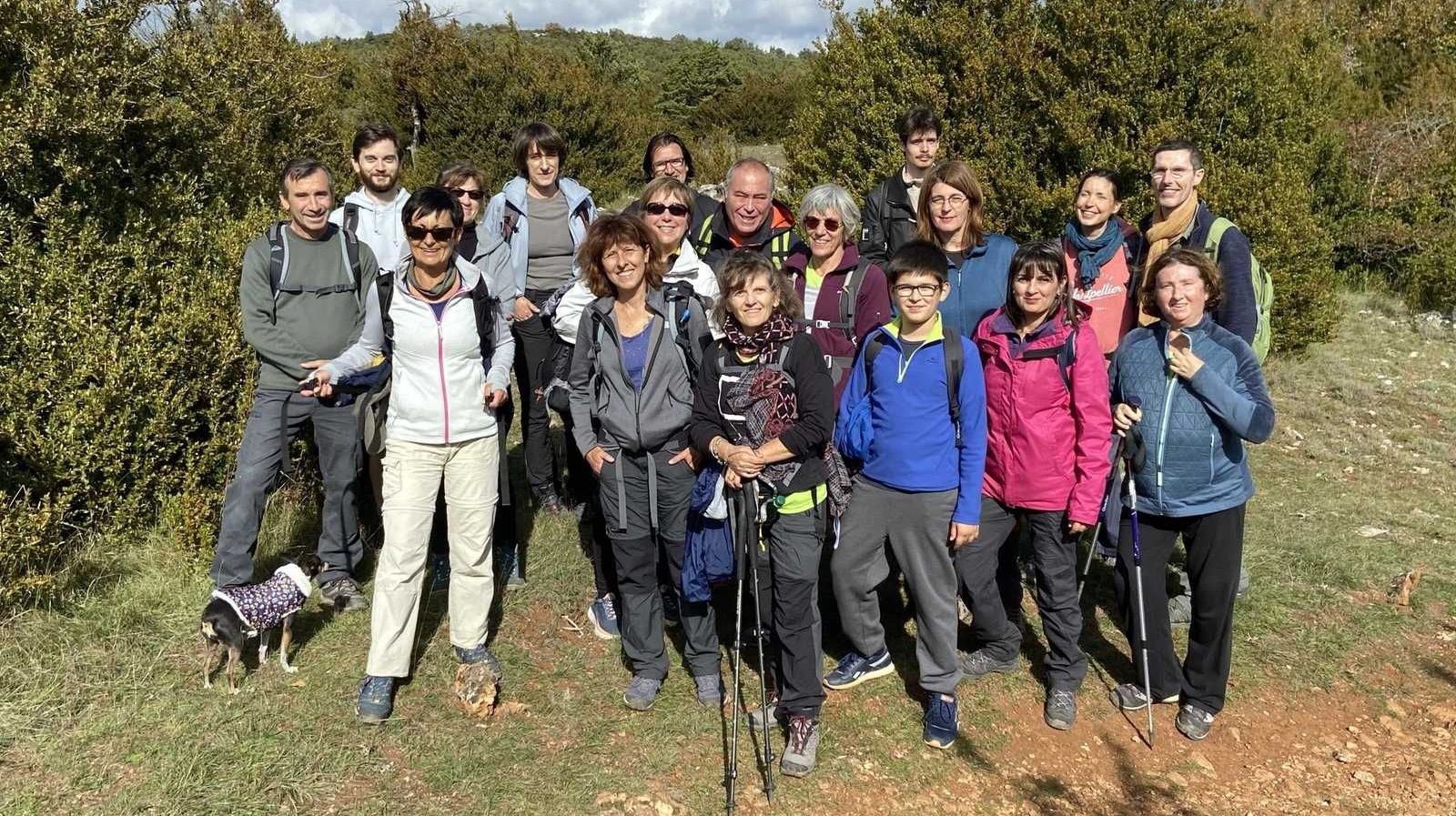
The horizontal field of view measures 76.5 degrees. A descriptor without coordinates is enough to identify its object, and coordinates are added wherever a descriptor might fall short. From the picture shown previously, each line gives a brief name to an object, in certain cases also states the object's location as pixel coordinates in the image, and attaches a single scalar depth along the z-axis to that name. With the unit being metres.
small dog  3.85
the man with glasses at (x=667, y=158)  5.21
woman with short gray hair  4.12
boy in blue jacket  3.67
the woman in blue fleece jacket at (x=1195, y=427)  3.77
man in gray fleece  4.27
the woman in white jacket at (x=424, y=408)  3.82
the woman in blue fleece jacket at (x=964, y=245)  4.28
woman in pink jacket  3.83
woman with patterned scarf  3.54
